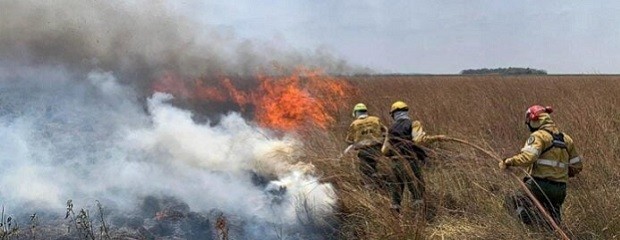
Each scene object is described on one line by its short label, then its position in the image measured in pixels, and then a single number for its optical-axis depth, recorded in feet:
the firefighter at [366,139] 25.64
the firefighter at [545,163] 16.56
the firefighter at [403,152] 21.70
